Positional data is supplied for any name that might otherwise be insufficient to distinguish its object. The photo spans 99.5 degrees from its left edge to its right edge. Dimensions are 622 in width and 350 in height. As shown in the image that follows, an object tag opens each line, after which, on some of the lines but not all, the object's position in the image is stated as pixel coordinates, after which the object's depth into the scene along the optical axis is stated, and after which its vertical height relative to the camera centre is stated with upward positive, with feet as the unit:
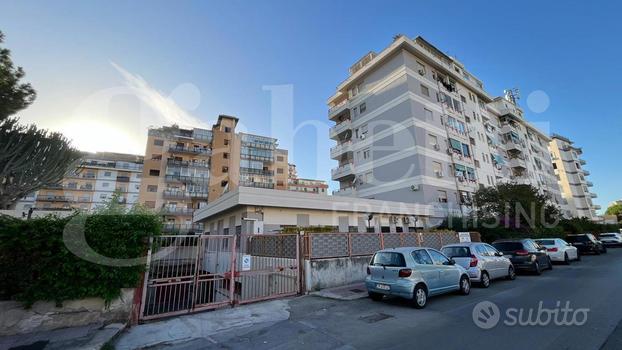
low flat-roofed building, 52.42 +6.77
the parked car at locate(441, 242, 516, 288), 32.33 -3.13
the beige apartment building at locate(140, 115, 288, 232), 151.56 +48.18
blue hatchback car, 23.98 -3.50
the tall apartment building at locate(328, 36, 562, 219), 83.30 +37.83
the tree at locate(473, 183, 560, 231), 73.92 +7.84
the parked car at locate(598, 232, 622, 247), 99.50 -3.03
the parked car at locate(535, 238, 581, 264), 54.34 -3.50
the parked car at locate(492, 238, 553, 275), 41.52 -3.20
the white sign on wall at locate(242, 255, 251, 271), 27.91 -1.87
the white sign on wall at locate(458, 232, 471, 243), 55.77 +0.05
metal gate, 22.68 -2.46
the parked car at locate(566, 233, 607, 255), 75.05 -3.31
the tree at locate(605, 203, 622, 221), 251.50 +19.93
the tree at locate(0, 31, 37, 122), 43.57 +27.00
